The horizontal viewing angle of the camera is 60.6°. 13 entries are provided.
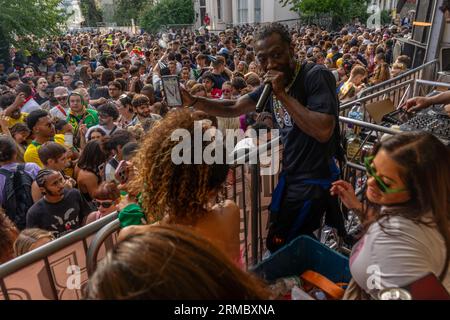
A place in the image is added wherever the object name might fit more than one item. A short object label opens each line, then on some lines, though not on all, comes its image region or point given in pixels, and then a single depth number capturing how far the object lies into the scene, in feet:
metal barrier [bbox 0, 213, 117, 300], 6.07
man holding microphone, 7.57
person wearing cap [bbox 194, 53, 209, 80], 32.73
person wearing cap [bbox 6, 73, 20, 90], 28.72
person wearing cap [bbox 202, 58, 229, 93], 25.40
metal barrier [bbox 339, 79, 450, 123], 14.11
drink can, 4.65
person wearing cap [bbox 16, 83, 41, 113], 21.48
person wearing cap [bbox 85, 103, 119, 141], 17.31
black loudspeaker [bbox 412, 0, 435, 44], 25.71
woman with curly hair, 6.31
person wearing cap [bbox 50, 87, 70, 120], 21.80
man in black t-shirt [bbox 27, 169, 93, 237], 11.05
